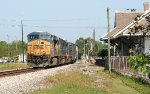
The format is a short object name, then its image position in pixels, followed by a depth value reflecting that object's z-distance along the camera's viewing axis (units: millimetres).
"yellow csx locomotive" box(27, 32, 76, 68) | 41938
